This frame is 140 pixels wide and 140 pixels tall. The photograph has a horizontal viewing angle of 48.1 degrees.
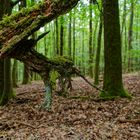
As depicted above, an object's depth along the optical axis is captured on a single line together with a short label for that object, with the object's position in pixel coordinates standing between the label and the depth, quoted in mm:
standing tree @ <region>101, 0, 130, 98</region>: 5984
